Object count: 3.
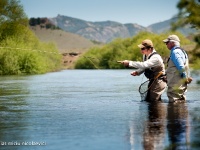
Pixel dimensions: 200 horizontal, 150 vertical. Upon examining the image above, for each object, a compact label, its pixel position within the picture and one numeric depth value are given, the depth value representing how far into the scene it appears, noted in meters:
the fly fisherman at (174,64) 12.04
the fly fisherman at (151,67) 13.04
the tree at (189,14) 5.02
